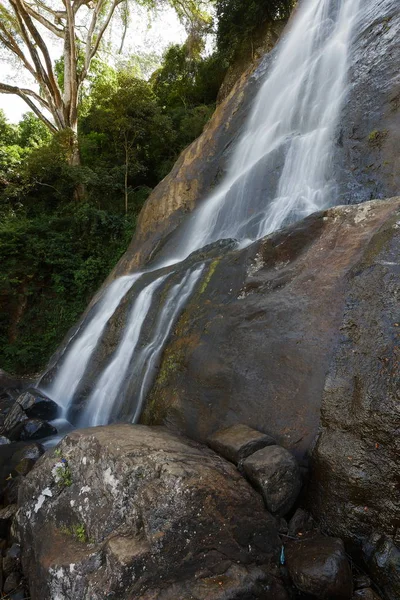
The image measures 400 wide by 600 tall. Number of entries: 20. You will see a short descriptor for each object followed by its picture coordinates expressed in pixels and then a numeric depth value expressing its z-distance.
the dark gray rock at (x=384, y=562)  2.30
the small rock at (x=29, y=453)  4.87
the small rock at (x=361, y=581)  2.39
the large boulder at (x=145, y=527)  2.26
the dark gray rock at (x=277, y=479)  2.79
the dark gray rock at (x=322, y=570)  2.29
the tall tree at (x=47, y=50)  14.16
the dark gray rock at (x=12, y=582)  2.98
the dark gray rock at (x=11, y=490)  4.15
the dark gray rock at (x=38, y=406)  6.36
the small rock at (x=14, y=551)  3.22
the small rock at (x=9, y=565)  3.11
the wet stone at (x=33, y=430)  5.86
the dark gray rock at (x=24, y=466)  4.52
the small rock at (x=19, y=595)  2.88
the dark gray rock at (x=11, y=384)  8.31
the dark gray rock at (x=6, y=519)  3.56
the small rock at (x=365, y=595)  2.31
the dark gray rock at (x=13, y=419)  6.10
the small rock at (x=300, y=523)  2.76
